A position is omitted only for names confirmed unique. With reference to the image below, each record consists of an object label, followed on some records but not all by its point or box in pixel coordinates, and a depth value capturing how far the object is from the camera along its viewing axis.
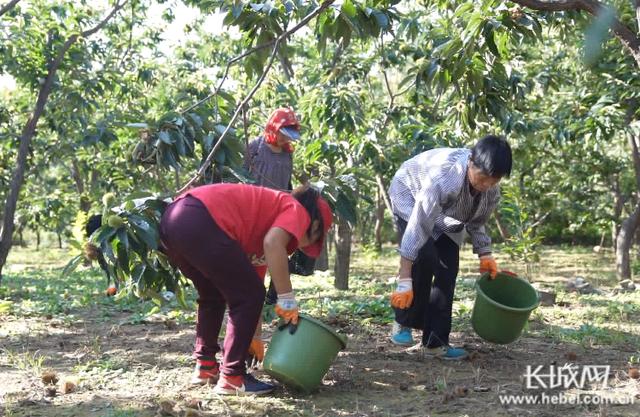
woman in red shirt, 2.92
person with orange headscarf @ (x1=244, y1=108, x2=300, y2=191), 4.24
